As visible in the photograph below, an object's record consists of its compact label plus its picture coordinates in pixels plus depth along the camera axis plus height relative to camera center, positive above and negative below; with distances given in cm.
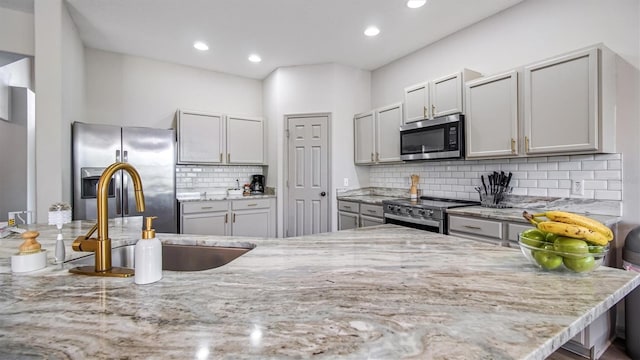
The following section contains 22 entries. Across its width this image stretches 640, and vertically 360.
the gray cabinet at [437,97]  294 +88
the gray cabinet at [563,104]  207 +56
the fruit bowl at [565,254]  87 -23
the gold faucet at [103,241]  91 -20
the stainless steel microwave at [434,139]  292 +43
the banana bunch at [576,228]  87 -15
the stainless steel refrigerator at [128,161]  303 +15
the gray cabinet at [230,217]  380 -52
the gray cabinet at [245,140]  441 +60
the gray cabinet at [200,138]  406 +59
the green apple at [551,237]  92 -19
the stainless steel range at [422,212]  276 -34
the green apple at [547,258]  91 -25
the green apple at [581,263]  87 -25
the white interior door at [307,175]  425 +6
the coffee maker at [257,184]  477 -8
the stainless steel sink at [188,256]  139 -37
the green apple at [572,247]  87 -21
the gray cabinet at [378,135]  372 +60
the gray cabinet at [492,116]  252 +56
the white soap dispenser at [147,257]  83 -22
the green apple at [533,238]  94 -20
